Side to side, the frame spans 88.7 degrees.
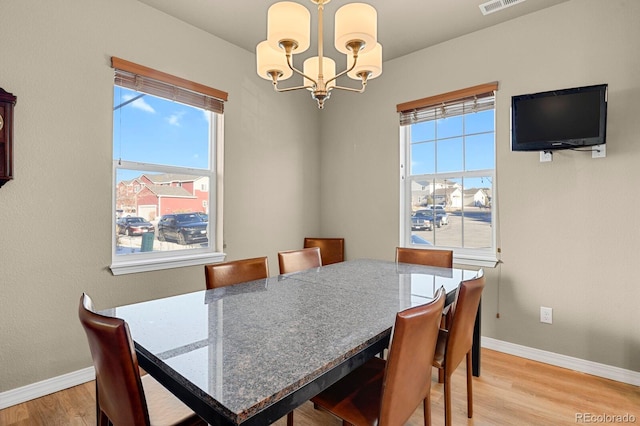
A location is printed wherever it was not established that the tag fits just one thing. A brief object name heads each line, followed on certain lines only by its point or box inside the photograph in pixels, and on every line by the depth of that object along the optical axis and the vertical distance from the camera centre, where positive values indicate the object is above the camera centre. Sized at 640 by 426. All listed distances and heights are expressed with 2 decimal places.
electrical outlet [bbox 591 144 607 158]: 2.32 +0.45
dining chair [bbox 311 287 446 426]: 0.99 -0.60
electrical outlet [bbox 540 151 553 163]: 2.52 +0.45
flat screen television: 2.21 +0.68
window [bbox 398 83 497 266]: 2.91 +0.39
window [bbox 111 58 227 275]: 2.48 +0.37
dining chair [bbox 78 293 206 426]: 0.86 -0.43
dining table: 0.81 -0.42
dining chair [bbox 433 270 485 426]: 1.43 -0.55
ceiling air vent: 2.43 +1.58
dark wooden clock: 1.88 +0.46
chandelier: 1.50 +0.86
